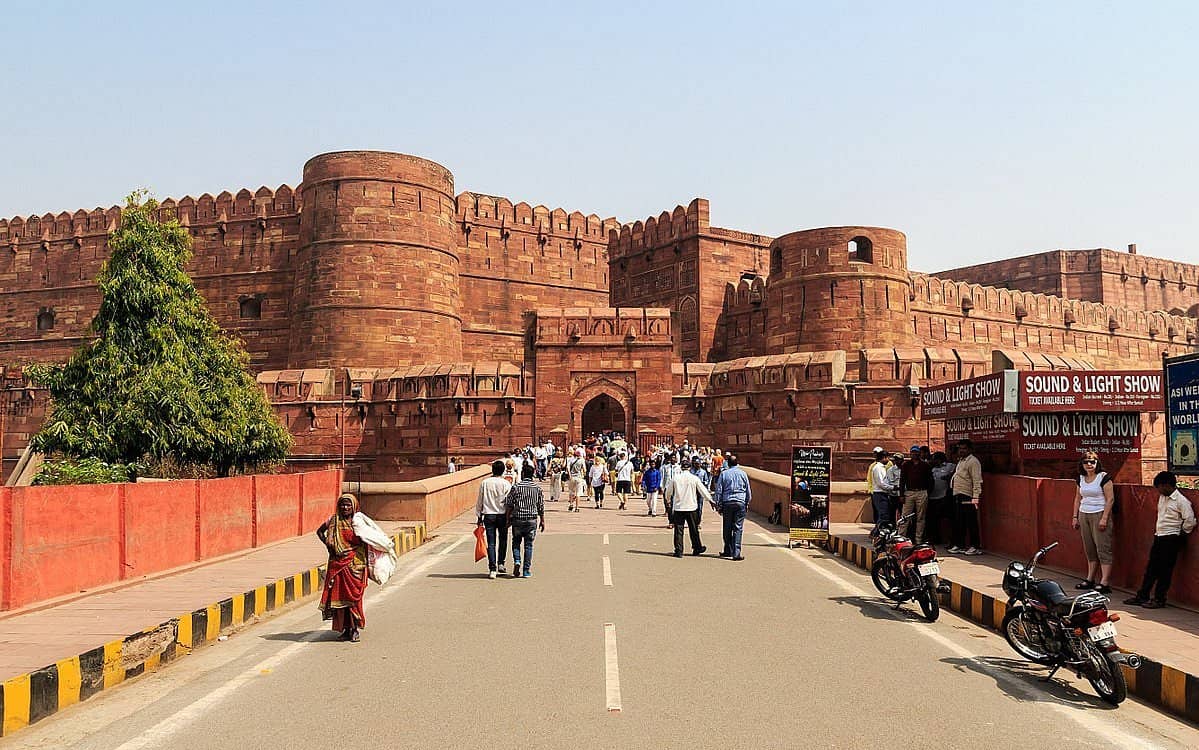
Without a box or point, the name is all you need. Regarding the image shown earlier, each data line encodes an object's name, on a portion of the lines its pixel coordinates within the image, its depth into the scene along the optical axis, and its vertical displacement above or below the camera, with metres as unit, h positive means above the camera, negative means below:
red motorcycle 7.78 -1.28
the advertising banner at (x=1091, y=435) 10.94 -0.20
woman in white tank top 8.10 -0.85
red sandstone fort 28.53 +4.13
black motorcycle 5.36 -1.27
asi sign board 7.80 +0.02
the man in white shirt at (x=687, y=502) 11.66 -0.97
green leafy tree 19.38 +1.04
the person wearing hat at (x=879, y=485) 12.23 -0.84
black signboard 13.10 -0.95
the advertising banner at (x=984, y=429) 11.35 -0.13
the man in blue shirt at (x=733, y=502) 11.29 -0.95
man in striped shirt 9.82 -0.92
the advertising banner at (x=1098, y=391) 10.76 +0.30
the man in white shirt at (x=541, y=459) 24.25 -0.91
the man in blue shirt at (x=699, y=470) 15.47 -0.79
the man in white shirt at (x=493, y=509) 9.89 -0.89
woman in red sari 6.90 -1.08
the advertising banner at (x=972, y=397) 11.01 +0.28
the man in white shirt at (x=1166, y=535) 7.36 -0.90
